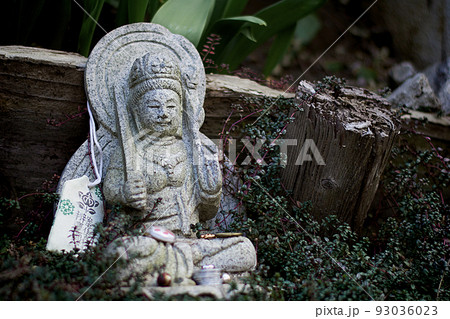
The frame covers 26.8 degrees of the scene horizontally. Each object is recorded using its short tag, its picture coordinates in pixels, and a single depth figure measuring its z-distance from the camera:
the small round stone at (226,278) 0.95
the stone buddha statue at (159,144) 0.98
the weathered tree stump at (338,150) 1.05
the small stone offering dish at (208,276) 0.94
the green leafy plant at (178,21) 1.15
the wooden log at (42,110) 1.09
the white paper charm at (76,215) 0.98
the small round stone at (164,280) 0.91
